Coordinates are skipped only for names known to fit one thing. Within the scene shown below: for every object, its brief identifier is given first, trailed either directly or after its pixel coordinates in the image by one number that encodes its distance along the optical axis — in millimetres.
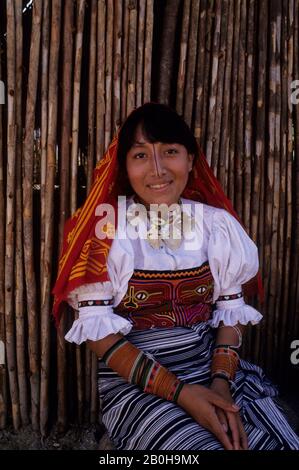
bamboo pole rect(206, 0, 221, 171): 2531
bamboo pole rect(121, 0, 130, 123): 2396
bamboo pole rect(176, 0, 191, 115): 2502
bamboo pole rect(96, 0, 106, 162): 2367
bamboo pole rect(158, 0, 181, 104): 2523
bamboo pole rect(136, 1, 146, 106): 2410
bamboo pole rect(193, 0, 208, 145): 2521
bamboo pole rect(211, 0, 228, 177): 2547
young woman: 1722
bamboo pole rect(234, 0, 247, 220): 2594
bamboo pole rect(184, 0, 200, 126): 2504
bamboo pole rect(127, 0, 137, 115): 2389
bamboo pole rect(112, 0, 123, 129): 2379
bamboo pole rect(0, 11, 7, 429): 2391
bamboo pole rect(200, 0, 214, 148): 2537
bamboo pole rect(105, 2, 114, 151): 2383
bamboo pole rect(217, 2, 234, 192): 2562
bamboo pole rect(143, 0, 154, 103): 2418
